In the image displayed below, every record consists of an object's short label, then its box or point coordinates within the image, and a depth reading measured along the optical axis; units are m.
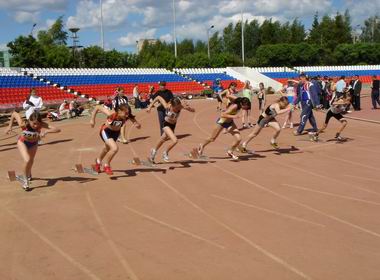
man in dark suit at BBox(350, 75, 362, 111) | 24.09
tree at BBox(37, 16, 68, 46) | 78.68
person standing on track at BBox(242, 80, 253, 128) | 18.09
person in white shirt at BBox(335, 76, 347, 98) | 23.04
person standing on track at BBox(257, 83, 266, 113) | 19.41
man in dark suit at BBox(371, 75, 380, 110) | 24.06
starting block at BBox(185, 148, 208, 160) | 11.89
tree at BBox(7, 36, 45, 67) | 43.09
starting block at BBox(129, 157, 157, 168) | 11.23
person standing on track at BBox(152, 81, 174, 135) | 14.12
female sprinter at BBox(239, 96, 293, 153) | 12.21
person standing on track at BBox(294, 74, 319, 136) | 15.33
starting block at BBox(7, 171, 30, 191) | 9.34
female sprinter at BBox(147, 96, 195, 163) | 11.02
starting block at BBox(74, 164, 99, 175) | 10.33
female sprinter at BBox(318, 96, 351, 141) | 13.52
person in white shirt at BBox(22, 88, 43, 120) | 15.15
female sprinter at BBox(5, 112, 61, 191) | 8.78
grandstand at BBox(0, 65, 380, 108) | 30.70
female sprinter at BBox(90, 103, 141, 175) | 9.52
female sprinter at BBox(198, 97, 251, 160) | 11.41
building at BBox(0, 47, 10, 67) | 47.96
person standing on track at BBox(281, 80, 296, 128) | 18.30
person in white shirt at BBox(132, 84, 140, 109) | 29.17
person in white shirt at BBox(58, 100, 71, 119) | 24.50
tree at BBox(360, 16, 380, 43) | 103.31
